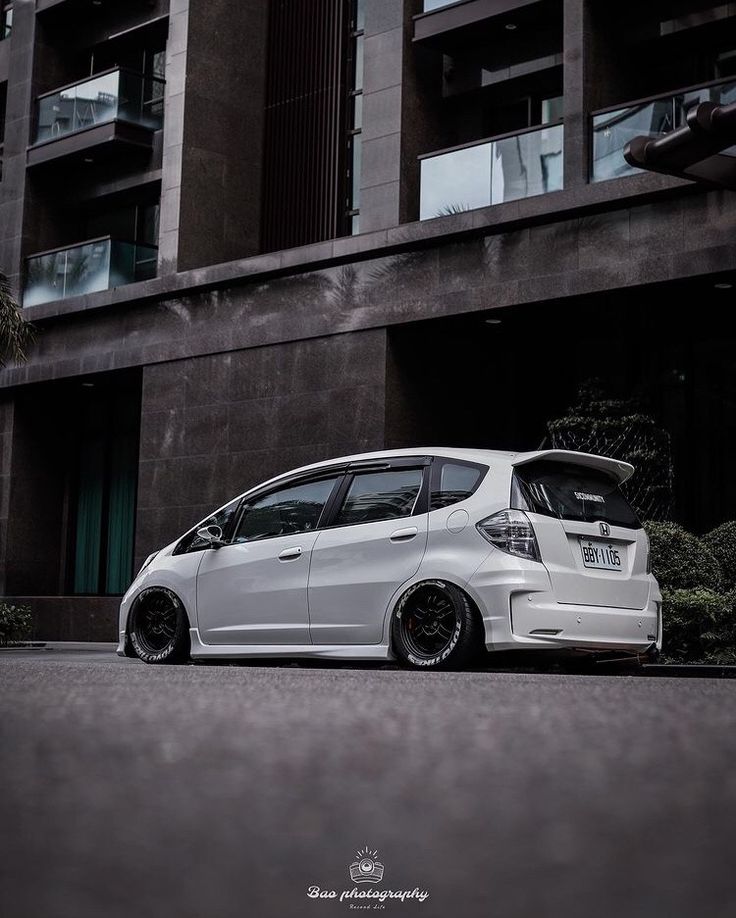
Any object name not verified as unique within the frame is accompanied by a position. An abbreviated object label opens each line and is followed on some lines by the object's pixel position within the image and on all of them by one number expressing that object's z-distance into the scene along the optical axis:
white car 9.44
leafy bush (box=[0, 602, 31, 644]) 18.55
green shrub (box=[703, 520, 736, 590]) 13.72
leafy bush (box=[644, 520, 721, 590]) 13.50
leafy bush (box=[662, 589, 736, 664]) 12.70
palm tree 21.86
